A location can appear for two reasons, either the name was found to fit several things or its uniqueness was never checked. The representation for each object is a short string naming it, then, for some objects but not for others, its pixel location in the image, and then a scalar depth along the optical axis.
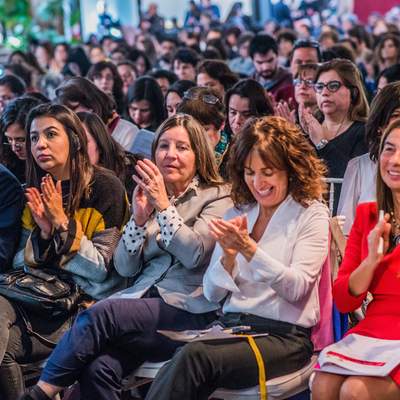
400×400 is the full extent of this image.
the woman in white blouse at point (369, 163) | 4.24
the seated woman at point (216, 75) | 6.73
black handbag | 3.93
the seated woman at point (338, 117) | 4.87
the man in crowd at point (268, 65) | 7.83
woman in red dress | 3.10
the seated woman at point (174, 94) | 6.06
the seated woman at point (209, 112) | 4.93
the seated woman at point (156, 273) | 3.59
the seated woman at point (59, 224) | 3.91
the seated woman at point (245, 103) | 5.34
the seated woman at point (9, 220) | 4.20
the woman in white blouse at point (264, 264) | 3.29
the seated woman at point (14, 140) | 5.08
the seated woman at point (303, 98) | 5.30
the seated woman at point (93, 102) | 5.86
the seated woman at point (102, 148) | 4.79
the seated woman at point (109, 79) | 7.80
